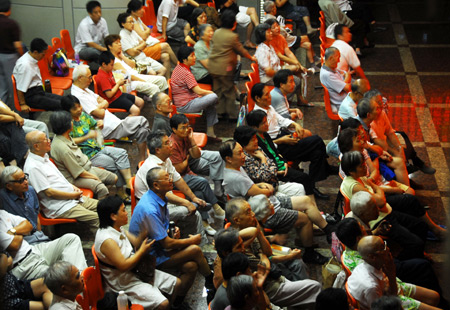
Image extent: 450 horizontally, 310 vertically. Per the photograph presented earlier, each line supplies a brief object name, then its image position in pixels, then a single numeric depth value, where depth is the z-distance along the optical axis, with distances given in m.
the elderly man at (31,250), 7.52
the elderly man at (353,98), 11.63
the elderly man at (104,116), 11.40
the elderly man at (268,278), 7.43
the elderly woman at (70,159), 9.57
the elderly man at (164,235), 7.77
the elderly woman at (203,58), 13.63
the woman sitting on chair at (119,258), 7.25
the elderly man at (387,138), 10.98
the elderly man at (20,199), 8.06
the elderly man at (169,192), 8.95
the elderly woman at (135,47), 14.99
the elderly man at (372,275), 6.84
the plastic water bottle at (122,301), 6.86
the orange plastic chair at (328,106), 13.20
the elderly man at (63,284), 6.31
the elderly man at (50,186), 8.94
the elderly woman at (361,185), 8.92
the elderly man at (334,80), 13.13
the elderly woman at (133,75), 13.71
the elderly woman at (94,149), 10.39
